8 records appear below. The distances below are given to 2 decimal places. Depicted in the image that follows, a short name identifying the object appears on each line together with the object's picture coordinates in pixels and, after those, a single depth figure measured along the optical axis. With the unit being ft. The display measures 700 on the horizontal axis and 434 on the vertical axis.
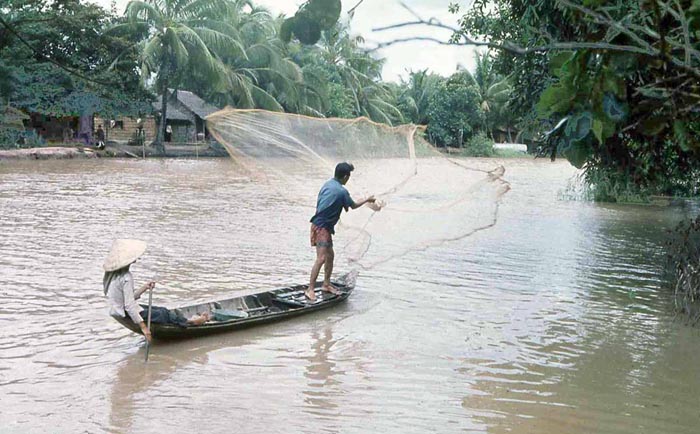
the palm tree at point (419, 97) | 152.46
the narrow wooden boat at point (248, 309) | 20.89
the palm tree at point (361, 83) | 122.83
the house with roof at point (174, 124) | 123.44
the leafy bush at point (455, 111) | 142.31
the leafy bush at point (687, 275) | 25.99
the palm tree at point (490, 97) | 147.82
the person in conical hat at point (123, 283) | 18.86
